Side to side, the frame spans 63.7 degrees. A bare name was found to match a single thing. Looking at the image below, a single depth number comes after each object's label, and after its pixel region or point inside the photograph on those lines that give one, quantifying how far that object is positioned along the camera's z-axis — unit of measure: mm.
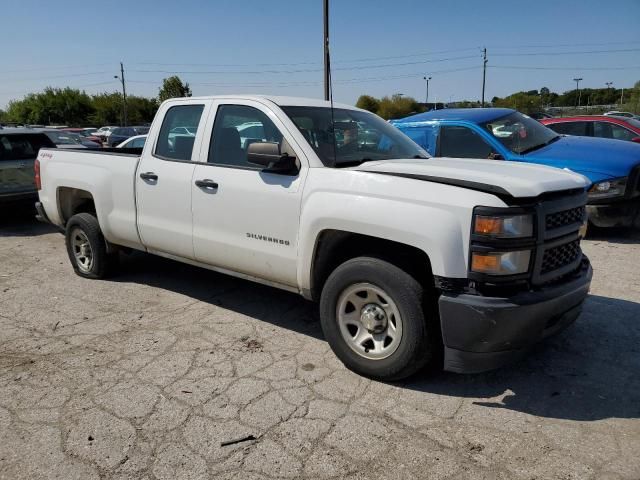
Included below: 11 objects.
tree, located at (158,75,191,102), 68062
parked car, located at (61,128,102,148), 27812
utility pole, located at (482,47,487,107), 59875
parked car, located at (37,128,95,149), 16181
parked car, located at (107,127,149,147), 25828
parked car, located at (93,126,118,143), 29580
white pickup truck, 2910
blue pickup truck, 6652
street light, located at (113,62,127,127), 67162
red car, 10273
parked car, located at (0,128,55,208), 8516
